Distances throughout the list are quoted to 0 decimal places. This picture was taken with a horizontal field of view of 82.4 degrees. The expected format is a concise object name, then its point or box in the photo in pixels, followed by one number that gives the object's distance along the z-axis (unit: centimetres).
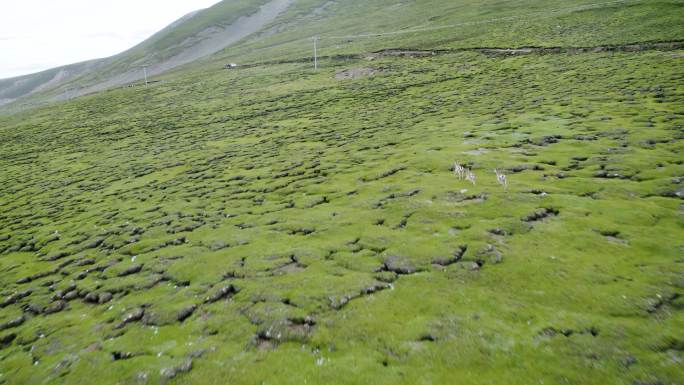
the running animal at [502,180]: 1945
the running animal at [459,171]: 2199
